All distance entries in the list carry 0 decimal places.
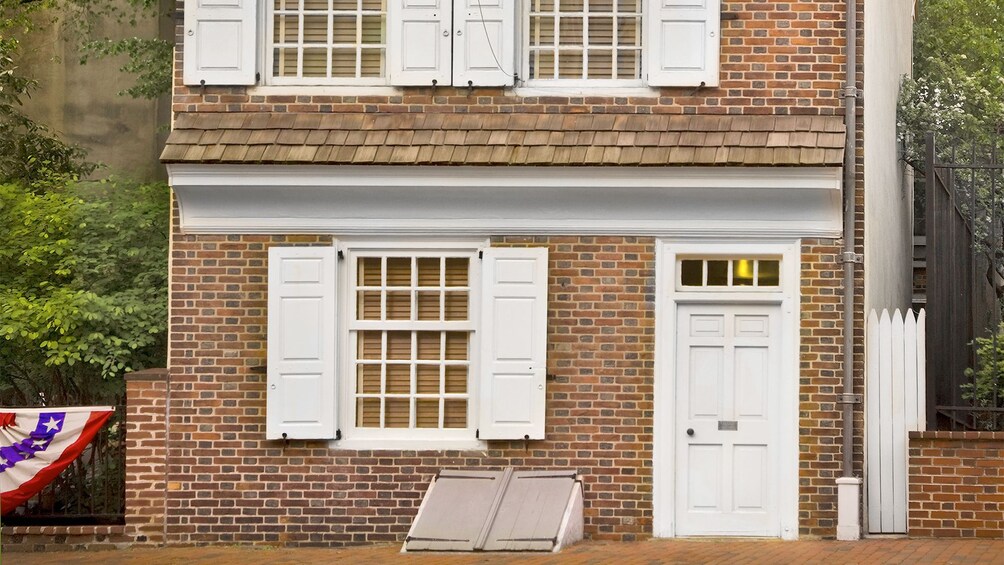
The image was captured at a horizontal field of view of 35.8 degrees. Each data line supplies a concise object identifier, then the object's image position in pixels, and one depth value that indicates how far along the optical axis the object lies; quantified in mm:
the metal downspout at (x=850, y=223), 12578
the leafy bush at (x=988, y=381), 13948
